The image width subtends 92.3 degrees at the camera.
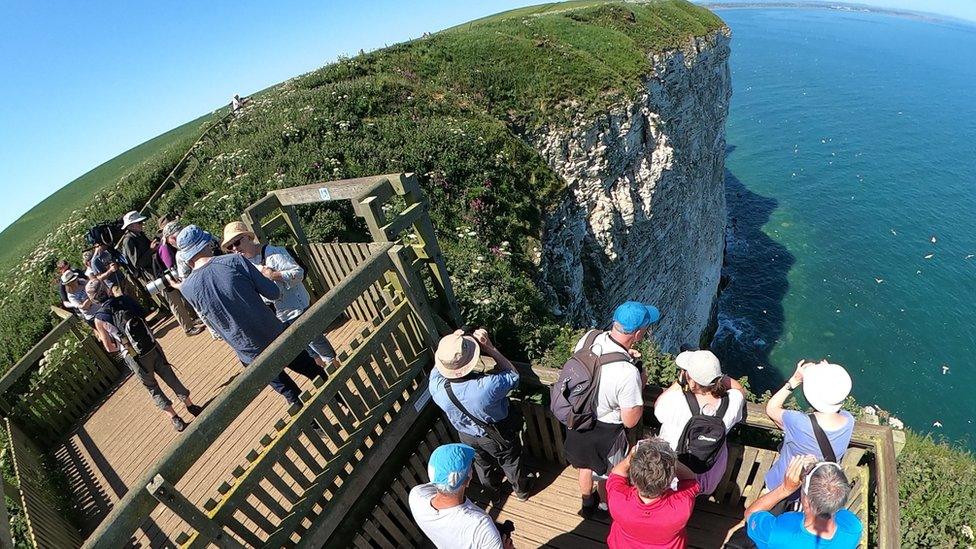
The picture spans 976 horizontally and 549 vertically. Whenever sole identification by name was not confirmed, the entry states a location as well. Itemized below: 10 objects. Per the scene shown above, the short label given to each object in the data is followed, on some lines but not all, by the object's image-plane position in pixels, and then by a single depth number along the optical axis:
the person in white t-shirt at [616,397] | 4.18
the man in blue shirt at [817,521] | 3.08
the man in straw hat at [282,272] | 5.76
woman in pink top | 3.30
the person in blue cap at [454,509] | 3.37
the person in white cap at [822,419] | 3.75
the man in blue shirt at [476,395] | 4.43
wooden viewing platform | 3.78
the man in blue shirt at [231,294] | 5.06
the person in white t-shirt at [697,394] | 3.95
